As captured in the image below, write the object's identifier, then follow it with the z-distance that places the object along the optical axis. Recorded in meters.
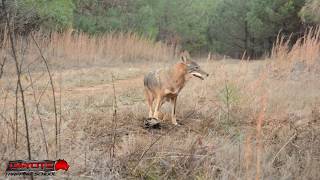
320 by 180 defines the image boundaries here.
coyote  10.42
